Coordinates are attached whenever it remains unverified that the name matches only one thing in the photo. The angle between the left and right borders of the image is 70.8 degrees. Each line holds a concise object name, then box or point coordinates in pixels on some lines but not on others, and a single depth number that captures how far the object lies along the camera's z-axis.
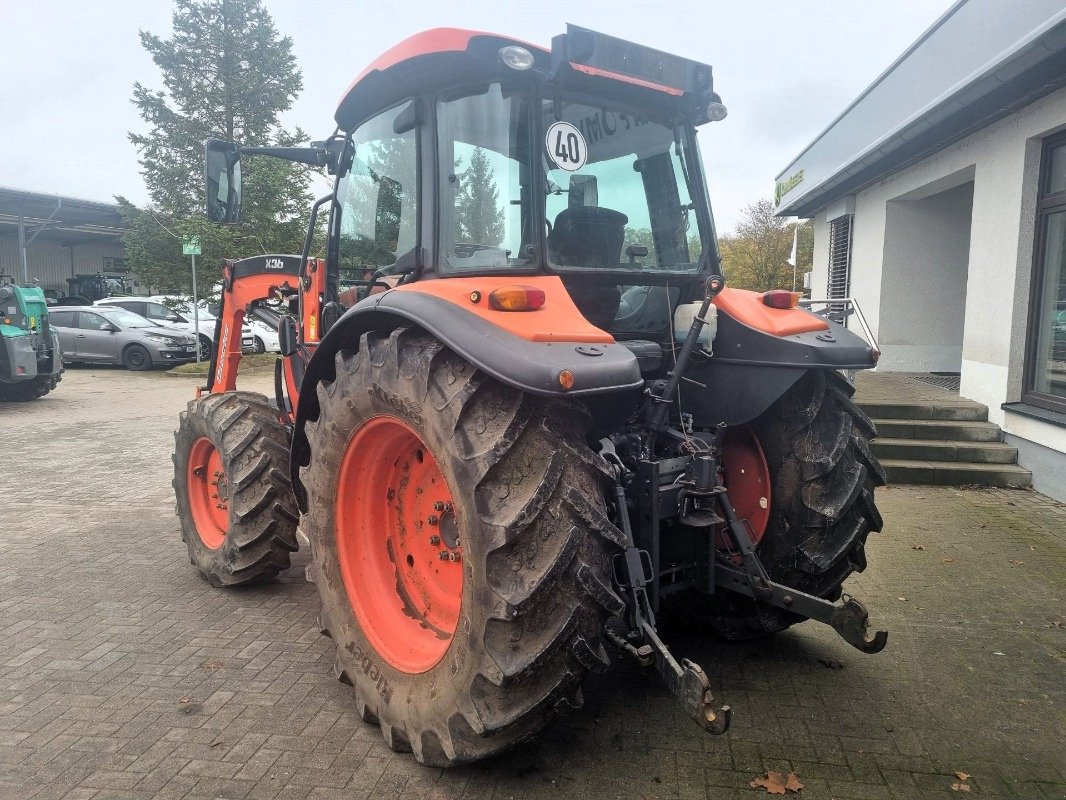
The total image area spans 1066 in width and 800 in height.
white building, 6.38
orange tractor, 2.27
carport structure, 23.84
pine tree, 18.52
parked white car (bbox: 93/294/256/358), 18.90
